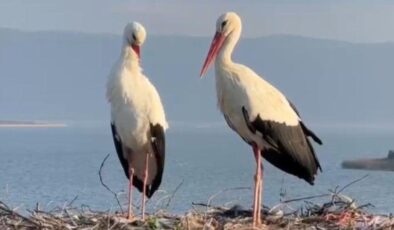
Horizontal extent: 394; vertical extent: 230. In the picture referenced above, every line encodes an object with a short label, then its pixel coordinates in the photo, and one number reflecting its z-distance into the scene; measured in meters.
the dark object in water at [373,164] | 94.87
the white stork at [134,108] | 18.41
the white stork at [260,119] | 17.14
